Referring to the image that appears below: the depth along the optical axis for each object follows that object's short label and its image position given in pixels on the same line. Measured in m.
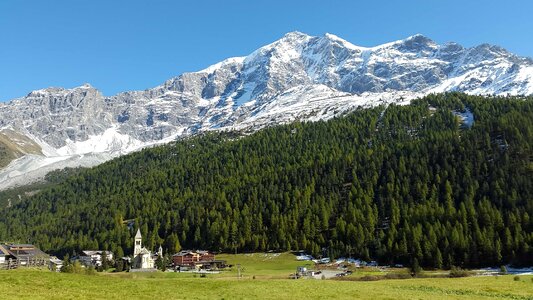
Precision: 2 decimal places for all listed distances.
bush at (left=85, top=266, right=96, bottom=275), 87.16
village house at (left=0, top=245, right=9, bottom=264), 124.72
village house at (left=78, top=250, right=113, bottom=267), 174.62
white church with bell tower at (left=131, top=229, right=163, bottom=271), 158.12
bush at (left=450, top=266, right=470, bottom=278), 87.91
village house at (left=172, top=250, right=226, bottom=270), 149.38
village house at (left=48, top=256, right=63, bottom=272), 138.15
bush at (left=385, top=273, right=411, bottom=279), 85.09
